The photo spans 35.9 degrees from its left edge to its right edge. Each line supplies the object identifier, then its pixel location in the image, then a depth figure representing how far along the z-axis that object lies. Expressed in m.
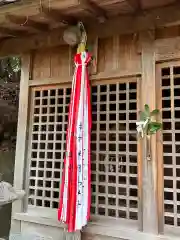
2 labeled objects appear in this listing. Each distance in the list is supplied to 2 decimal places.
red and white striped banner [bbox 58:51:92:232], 3.92
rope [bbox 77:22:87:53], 4.34
